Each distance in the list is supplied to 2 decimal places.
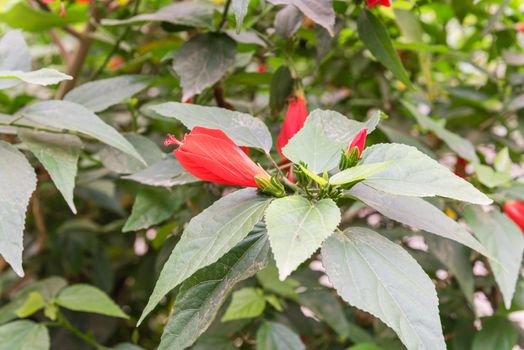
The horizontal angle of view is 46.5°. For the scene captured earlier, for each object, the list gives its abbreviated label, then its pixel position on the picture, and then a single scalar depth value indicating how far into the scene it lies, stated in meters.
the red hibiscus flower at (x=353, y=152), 0.48
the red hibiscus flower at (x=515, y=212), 0.71
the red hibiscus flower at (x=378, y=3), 0.63
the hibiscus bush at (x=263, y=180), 0.44
